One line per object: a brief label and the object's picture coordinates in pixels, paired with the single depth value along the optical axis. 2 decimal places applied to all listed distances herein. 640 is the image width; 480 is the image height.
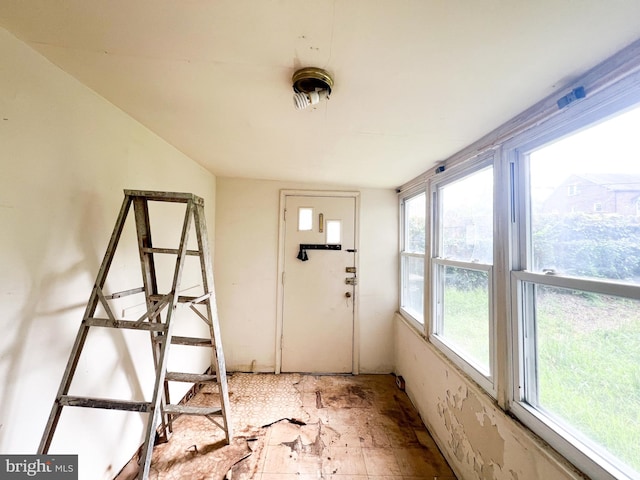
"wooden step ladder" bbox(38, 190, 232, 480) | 1.00
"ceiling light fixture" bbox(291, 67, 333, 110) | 0.94
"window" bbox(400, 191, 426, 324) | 2.38
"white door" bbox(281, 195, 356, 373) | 2.71
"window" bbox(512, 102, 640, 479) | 0.82
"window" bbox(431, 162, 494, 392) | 1.47
